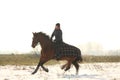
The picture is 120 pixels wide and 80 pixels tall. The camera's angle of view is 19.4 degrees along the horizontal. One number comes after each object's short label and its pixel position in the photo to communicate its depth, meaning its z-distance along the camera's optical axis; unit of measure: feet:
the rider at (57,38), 58.44
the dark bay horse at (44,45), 58.65
